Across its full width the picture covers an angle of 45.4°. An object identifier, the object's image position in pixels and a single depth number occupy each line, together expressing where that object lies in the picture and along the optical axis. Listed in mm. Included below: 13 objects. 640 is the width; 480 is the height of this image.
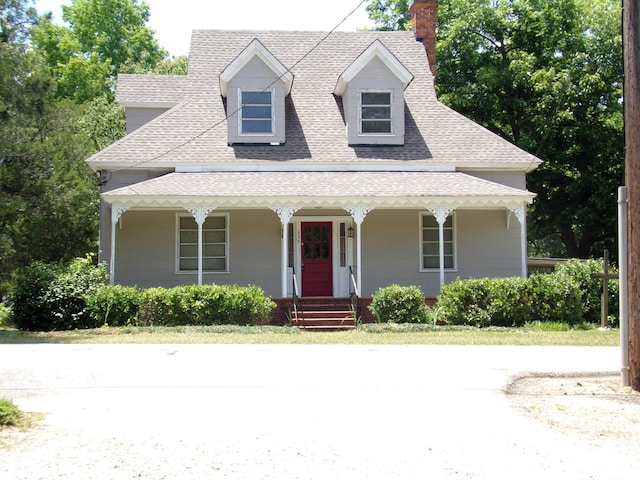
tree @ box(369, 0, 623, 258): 27891
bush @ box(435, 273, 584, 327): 17125
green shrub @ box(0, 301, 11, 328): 19152
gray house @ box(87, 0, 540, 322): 20266
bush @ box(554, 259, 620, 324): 18000
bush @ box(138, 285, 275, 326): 16766
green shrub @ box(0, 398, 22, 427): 6676
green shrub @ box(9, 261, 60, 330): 16828
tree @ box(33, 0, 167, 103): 46094
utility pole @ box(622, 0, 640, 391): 8773
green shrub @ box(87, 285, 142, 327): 16781
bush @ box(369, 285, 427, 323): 17250
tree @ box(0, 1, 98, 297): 23734
